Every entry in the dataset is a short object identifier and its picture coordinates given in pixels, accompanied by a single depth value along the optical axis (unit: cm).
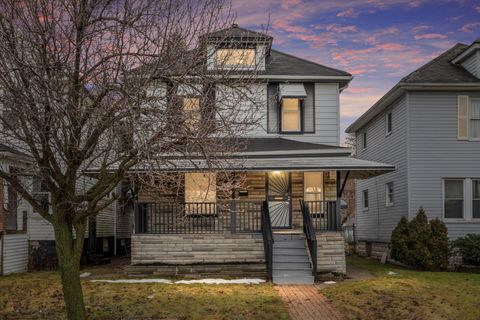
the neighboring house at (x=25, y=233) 1855
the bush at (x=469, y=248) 1936
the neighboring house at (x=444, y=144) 2123
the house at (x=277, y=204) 1803
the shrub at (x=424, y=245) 1925
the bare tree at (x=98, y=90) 982
